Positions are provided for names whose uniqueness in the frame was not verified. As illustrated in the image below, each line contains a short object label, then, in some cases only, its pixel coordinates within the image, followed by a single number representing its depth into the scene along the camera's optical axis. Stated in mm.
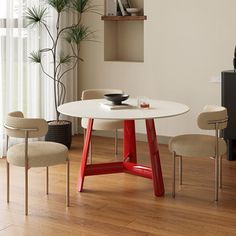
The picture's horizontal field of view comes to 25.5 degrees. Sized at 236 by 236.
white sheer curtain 5617
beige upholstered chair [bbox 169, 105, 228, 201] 4031
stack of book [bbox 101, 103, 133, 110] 4297
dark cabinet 5305
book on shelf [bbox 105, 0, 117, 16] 6629
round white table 4055
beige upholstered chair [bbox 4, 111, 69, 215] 3762
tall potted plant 5930
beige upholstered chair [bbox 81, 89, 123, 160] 5008
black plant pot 5969
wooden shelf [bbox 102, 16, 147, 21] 6386
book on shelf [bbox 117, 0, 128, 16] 6566
